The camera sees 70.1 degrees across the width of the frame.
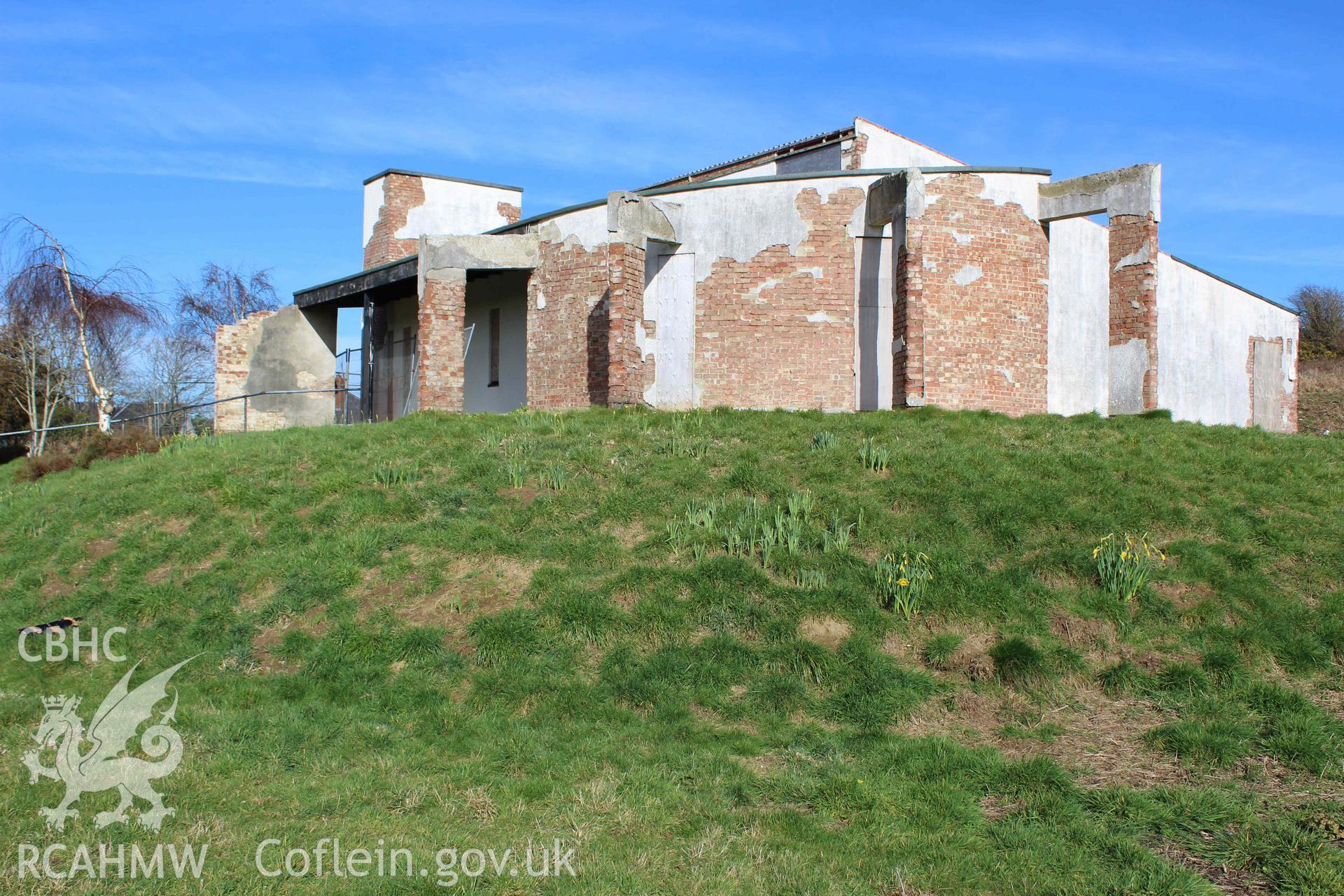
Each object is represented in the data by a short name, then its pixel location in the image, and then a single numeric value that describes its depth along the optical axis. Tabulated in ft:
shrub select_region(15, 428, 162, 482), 55.93
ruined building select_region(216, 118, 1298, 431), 49.78
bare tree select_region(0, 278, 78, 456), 90.17
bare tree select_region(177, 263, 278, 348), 139.95
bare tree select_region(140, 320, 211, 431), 129.80
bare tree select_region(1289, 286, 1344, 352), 124.57
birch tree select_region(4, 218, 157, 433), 78.84
